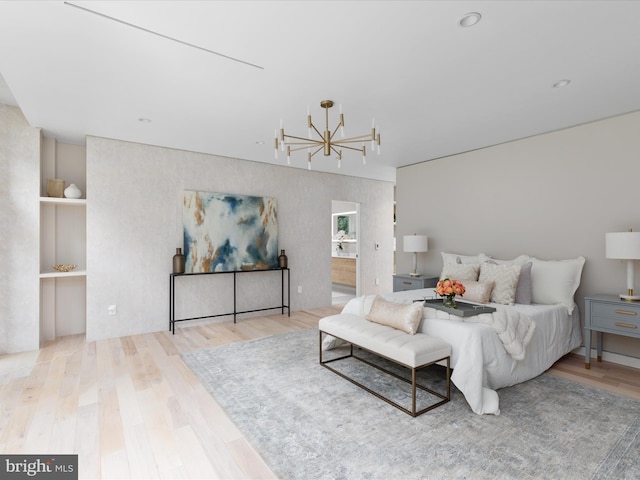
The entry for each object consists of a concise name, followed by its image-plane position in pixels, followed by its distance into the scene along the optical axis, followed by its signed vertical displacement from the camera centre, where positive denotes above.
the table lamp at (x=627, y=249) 3.06 -0.09
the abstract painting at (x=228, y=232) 4.76 +0.12
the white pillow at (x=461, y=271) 3.98 -0.39
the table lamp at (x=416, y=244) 5.07 -0.07
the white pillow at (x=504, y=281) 3.46 -0.45
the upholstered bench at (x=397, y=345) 2.42 -0.83
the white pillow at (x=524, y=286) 3.54 -0.50
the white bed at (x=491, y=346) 2.44 -0.92
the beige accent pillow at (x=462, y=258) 4.38 -0.25
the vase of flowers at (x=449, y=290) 3.00 -0.45
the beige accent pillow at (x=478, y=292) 3.48 -0.55
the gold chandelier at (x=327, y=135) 2.83 +0.90
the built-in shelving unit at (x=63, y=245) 4.17 -0.06
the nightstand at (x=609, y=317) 3.01 -0.73
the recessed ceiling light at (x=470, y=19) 1.92 +1.30
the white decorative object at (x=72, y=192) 4.07 +0.60
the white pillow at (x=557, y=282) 3.52 -0.45
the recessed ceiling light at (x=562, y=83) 2.73 +1.30
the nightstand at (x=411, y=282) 4.93 -0.64
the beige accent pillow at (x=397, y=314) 2.78 -0.66
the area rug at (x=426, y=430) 1.84 -1.26
